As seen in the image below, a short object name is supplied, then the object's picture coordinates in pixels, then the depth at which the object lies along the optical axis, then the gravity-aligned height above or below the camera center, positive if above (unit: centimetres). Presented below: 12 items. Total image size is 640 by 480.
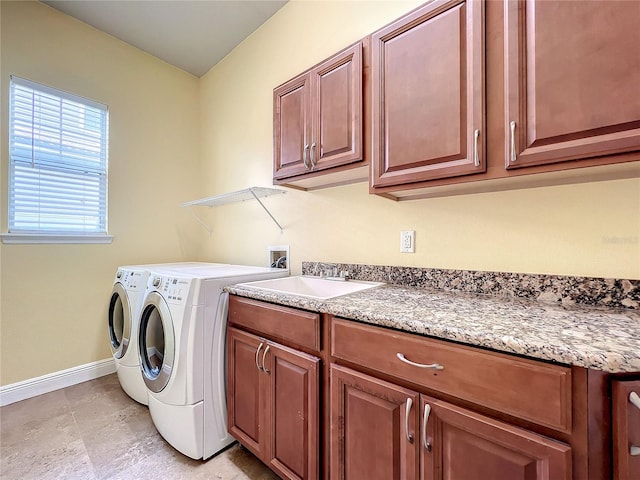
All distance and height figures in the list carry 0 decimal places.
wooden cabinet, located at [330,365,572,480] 67 -56
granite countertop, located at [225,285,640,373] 61 -23
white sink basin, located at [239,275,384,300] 156 -26
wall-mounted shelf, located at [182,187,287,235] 207 +37
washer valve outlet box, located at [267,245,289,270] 213 -11
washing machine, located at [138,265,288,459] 147 -66
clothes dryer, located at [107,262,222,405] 198 -62
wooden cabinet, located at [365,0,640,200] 79 +49
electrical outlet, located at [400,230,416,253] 149 +0
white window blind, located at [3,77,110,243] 206 +60
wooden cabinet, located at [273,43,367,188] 137 +64
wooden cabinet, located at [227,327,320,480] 113 -72
